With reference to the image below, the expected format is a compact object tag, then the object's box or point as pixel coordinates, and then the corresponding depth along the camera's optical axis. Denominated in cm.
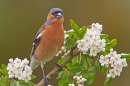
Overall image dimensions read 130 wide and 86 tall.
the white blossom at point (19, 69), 536
